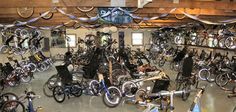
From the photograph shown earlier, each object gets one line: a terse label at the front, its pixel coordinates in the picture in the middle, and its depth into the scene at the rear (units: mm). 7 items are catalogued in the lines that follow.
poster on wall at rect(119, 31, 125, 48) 11028
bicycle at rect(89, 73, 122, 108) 3794
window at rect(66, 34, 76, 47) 10642
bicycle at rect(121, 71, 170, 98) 4030
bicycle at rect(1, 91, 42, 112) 2918
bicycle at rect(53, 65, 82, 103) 4046
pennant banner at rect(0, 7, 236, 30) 3713
